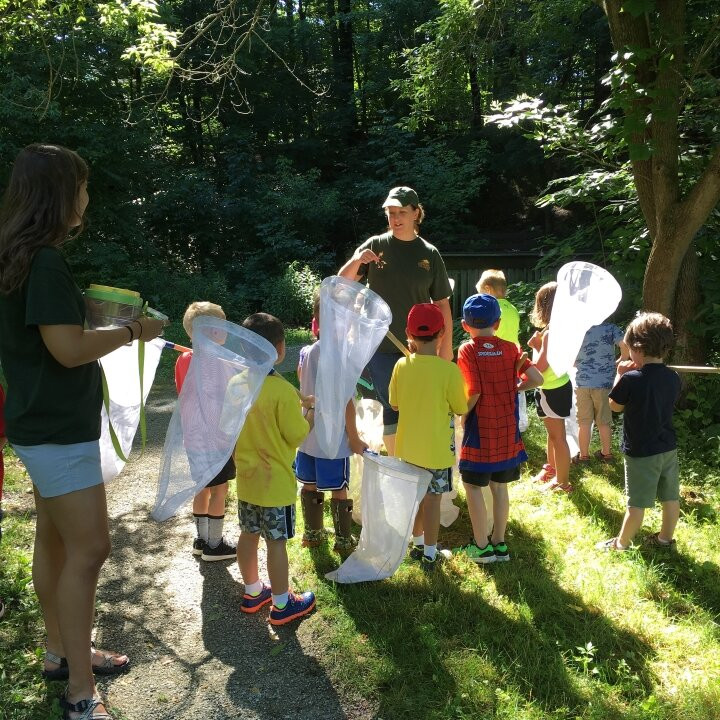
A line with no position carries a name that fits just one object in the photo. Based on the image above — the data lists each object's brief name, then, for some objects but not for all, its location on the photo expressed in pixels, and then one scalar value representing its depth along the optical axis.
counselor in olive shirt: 3.88
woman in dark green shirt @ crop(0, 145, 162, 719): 2.14
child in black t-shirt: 3.41
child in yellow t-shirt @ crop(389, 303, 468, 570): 3.29
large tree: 4.52
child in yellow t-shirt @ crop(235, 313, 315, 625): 2.94
